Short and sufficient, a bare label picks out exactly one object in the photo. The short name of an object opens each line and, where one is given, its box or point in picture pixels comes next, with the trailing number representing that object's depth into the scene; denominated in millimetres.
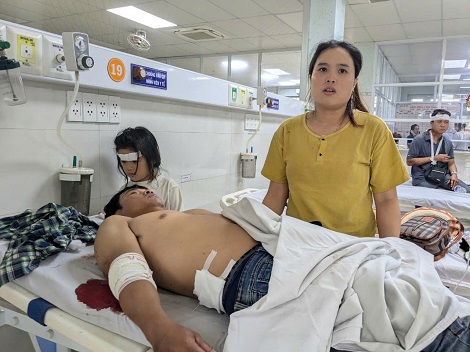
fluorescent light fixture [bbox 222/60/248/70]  7604
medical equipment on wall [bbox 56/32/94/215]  1400
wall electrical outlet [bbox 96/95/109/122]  1745
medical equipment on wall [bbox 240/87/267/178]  2973
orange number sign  1676
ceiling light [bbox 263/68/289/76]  8555
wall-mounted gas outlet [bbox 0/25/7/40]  1255
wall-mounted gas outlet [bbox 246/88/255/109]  2828
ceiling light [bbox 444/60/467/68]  7866
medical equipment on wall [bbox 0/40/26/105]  1227
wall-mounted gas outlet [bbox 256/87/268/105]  2836
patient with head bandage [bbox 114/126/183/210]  1759
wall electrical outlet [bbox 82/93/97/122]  1676
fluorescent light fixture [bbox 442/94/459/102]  6750
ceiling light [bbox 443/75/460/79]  9730
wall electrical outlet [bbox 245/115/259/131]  3041
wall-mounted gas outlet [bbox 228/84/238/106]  2582
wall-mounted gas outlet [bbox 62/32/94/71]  1395
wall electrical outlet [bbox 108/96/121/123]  1815
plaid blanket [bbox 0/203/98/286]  1125
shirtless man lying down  843
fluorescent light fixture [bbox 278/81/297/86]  9938
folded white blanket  807
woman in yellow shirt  1464
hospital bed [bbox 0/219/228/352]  910
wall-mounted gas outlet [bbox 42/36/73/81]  1408
